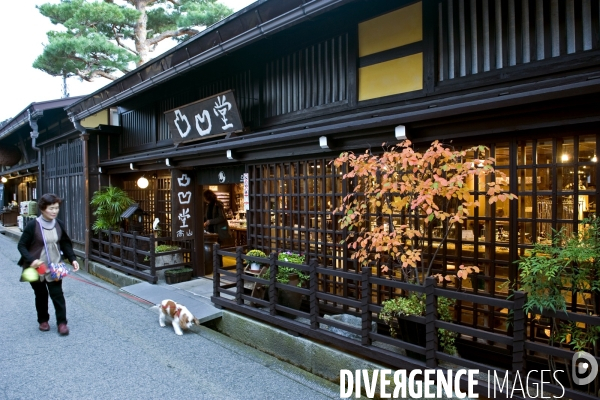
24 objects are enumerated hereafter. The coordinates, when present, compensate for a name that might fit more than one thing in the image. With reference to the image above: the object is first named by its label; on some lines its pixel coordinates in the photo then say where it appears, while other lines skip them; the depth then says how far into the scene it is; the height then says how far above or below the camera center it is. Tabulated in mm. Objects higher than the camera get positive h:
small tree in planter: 4824 -44
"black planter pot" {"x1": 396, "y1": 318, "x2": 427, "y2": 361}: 5188 -1900
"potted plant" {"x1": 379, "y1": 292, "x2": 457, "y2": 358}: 5219 -1672
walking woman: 6910 -905
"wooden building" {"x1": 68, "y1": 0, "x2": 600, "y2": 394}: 5027 +1540
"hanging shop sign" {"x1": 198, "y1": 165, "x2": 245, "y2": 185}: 9906 +569
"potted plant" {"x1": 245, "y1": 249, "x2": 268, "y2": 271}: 8125 -1245
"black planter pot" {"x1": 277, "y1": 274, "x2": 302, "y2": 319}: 7156 -1910
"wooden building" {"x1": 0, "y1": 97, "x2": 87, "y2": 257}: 15234 +2069
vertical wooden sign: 10754 -224
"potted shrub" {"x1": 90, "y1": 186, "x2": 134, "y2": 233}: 13062 -288
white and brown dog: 7355 -2254
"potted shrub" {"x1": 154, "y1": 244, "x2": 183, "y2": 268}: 11472 -1782
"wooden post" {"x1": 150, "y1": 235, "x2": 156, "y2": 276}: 10656 -1565
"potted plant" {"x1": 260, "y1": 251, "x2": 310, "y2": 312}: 7176 -1560
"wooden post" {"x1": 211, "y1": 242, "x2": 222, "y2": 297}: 7980 -1529
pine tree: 19531 +9393
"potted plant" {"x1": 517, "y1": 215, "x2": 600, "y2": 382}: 4066 -959
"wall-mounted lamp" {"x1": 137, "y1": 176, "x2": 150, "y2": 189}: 13031 +523
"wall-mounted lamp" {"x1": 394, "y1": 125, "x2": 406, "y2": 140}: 6055 +943
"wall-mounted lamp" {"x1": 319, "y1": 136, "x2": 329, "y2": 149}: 7066 +944
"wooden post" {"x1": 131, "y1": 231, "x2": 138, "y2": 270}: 11320 -1472
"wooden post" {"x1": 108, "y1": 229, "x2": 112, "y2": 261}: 12602 -1434
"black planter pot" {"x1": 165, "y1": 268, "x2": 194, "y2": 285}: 10781 -2160
